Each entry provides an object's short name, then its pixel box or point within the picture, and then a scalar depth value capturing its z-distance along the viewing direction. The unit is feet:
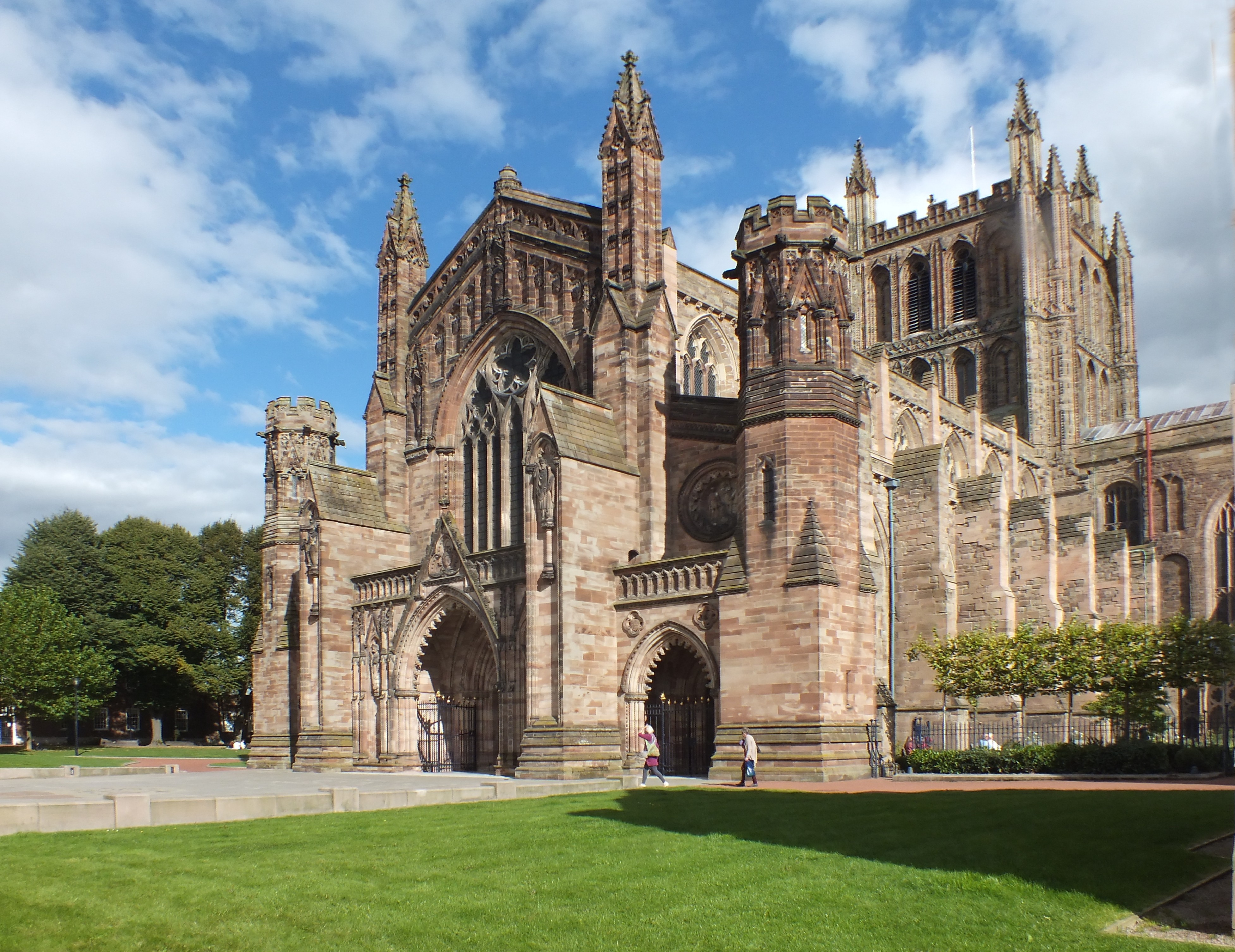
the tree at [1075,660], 94.53
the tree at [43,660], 165.27
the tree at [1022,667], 95.86
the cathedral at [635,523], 80.38
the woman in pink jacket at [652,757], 76.28
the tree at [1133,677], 91.66
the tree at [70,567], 195.52
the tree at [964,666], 95.91
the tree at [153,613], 193.77
